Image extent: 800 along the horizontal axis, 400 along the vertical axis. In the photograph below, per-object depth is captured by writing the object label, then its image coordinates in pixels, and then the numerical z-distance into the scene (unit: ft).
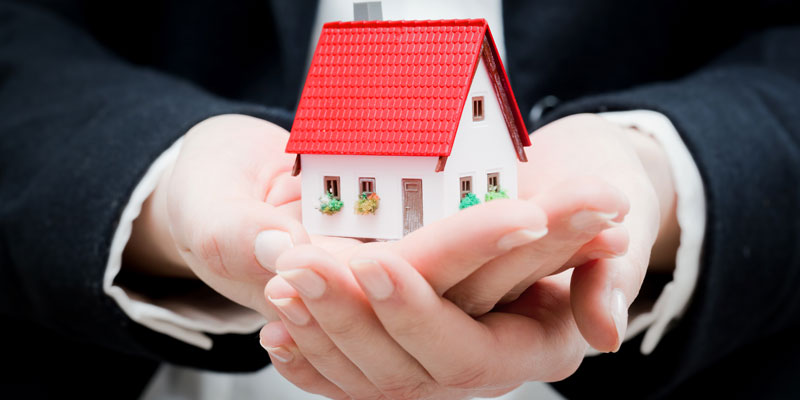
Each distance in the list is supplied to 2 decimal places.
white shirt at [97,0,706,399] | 1.88
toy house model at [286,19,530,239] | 1.72
